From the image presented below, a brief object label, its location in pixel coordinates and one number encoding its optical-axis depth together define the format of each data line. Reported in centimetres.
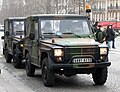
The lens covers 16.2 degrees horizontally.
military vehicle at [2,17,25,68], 1672
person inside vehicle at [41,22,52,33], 1291
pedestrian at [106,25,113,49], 2909
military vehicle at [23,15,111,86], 1138
